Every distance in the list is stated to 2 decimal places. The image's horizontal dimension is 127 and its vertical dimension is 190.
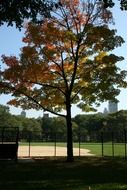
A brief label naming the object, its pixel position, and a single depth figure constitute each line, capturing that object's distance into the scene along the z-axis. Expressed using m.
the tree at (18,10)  9.33
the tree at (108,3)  9.48
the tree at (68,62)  17.50
